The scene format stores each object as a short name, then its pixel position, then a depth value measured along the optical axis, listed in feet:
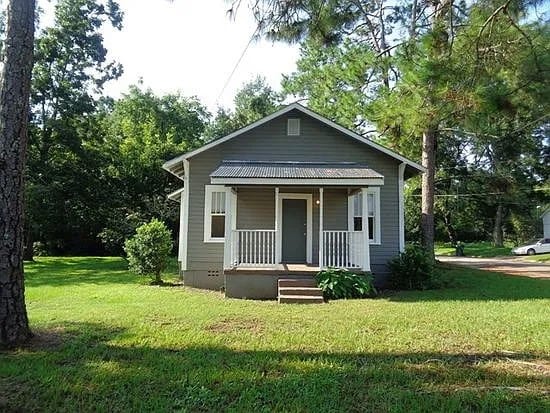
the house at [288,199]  38.93
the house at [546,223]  119.38
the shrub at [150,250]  41.14
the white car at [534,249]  96.43
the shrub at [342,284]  32.71
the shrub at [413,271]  37.35
